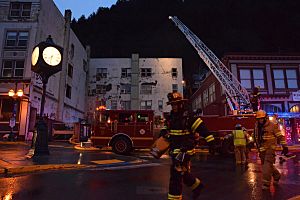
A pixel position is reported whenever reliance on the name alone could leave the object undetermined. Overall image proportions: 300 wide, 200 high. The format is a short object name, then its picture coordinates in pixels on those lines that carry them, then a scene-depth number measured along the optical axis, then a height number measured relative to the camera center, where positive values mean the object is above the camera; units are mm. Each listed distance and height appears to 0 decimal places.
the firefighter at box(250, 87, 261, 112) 18547 +2410
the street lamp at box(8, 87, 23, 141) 18625 +987
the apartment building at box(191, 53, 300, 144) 25828 +5701
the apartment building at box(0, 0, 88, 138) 22359 +7038
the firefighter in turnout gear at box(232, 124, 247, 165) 11281 -702
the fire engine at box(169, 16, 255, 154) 15441 +2846
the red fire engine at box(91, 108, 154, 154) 13984 +120
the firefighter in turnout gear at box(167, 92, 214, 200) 3723 -159
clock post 9508 +2564
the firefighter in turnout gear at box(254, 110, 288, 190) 5996 -266
